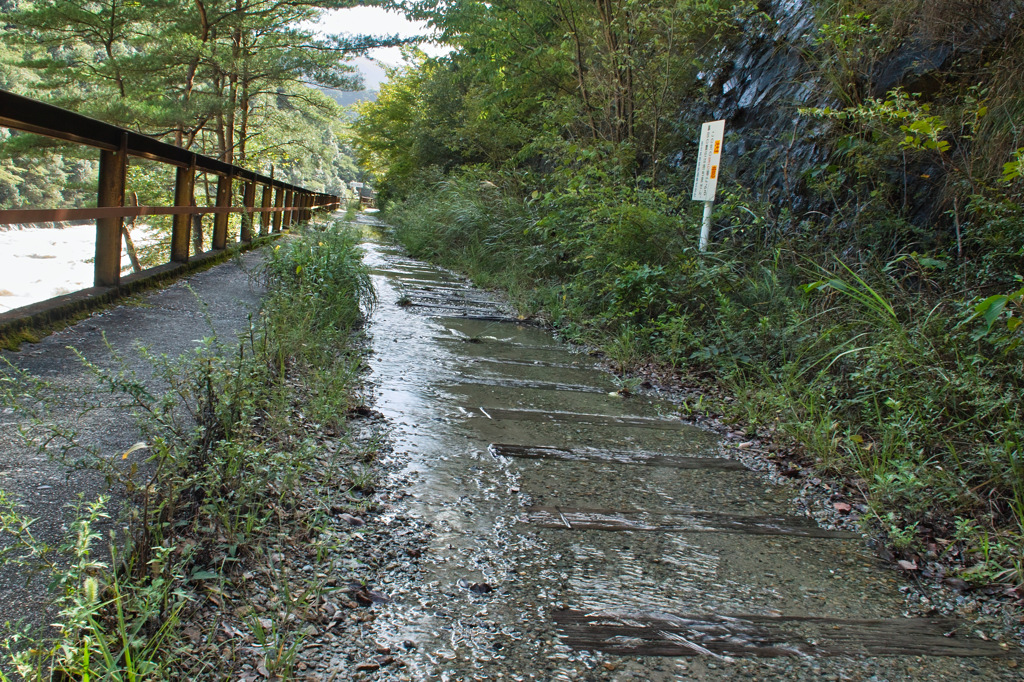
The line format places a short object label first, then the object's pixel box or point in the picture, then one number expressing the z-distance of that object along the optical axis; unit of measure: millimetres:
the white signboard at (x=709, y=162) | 5527
